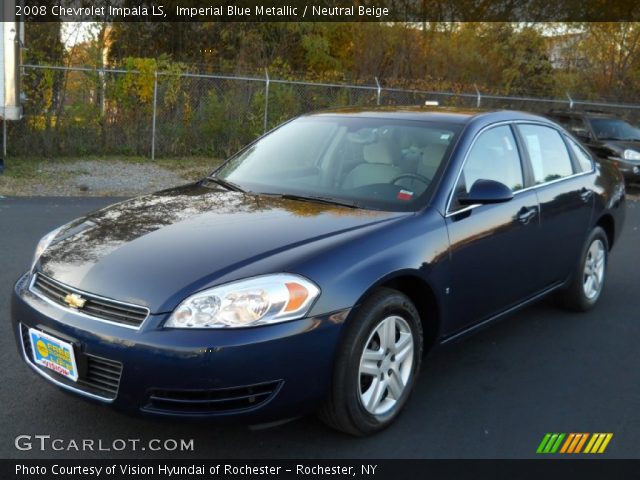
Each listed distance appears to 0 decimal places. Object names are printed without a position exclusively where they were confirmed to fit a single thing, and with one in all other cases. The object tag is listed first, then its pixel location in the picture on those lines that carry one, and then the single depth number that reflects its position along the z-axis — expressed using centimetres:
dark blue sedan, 290
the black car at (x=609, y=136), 1296
